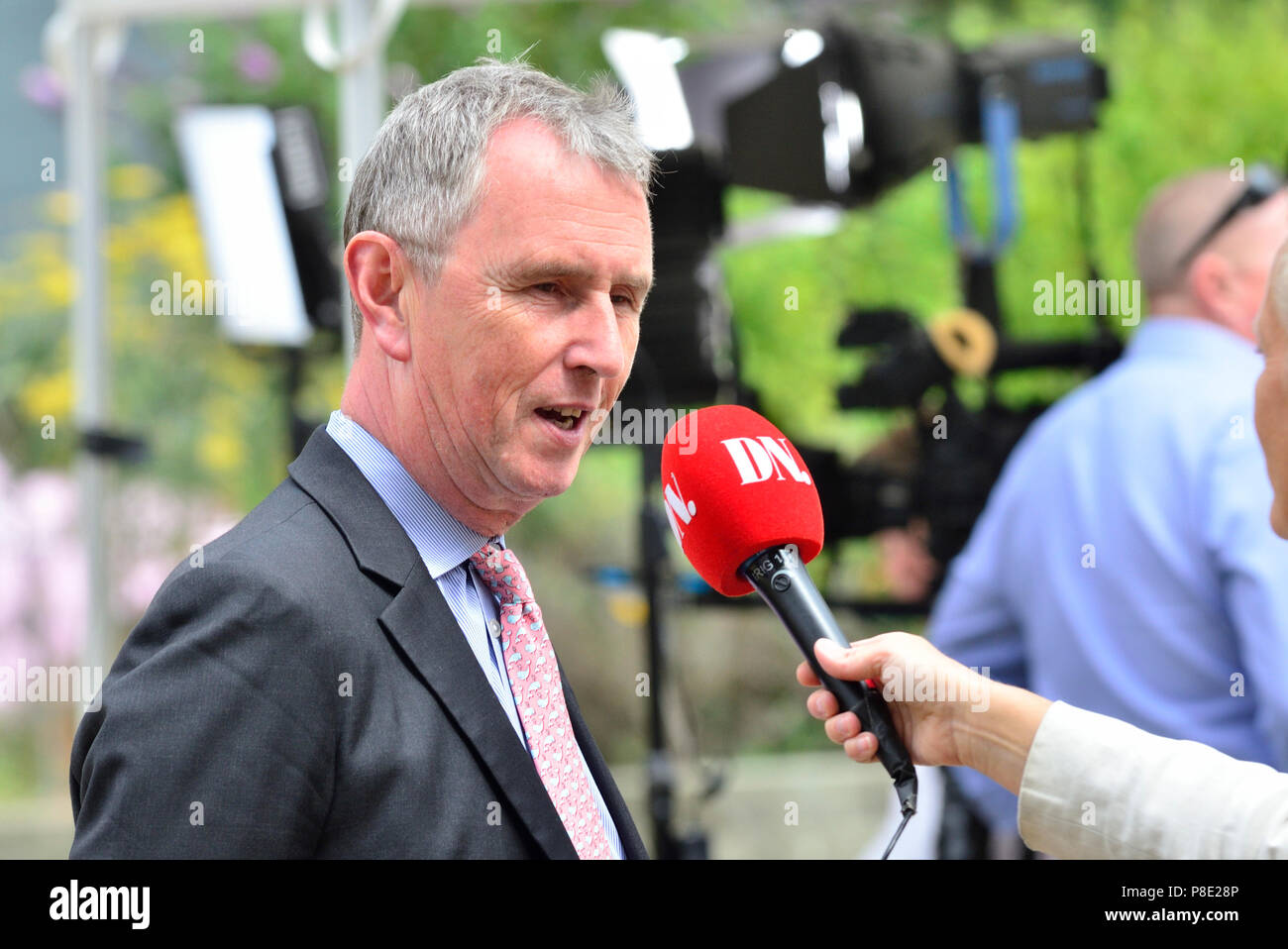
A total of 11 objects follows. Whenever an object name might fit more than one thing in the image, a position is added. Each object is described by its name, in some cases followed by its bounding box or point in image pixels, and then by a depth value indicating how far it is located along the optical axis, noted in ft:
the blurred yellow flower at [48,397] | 18.69
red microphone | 4.08
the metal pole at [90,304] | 11.50
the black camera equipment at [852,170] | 11.23
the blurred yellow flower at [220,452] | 18.83
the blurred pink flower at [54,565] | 17.21
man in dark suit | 3.31
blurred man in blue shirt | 8.34
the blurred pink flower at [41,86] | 18.81
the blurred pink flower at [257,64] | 19.79
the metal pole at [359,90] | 9.46
